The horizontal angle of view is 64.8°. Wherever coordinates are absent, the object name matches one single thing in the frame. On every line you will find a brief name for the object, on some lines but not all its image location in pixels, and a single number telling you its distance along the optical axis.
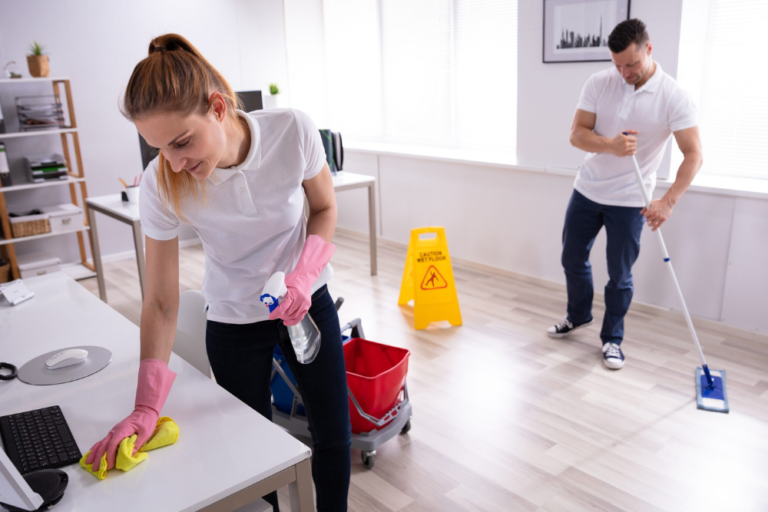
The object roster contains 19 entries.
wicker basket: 4.24
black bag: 4.16
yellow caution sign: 3.45
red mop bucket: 2.18
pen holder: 3.69
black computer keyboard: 1.16
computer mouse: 1.53
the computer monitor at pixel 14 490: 0.93
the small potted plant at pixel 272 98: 5.16
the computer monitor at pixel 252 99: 4.61
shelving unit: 4.17
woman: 1.16
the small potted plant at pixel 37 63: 4.19
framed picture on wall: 3.35
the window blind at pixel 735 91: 3.11
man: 2.62
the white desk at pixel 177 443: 1.06
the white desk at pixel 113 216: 3.41
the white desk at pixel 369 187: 4.05
